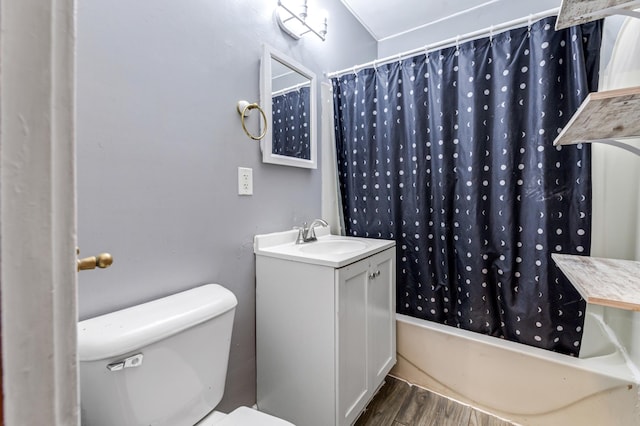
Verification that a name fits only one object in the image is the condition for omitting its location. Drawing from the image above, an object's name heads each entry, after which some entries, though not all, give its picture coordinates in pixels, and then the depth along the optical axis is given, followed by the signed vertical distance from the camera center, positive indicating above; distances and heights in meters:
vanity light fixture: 1.43 +1.01
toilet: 0.71 -0.44
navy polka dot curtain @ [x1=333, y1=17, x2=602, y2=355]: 1.29 +0.18
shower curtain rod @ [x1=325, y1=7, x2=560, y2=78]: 1.32 +0.90
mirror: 1.37 +0.53
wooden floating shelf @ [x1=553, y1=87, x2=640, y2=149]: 0.69 +0.26
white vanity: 1.14 -0.55
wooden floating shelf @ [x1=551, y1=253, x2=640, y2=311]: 0.67 -0.21
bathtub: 1.22 -0.83
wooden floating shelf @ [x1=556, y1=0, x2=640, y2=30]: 0.83 +0.63
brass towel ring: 1.25 +0.44
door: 0.21 +0.00
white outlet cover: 1.28 +0.13
